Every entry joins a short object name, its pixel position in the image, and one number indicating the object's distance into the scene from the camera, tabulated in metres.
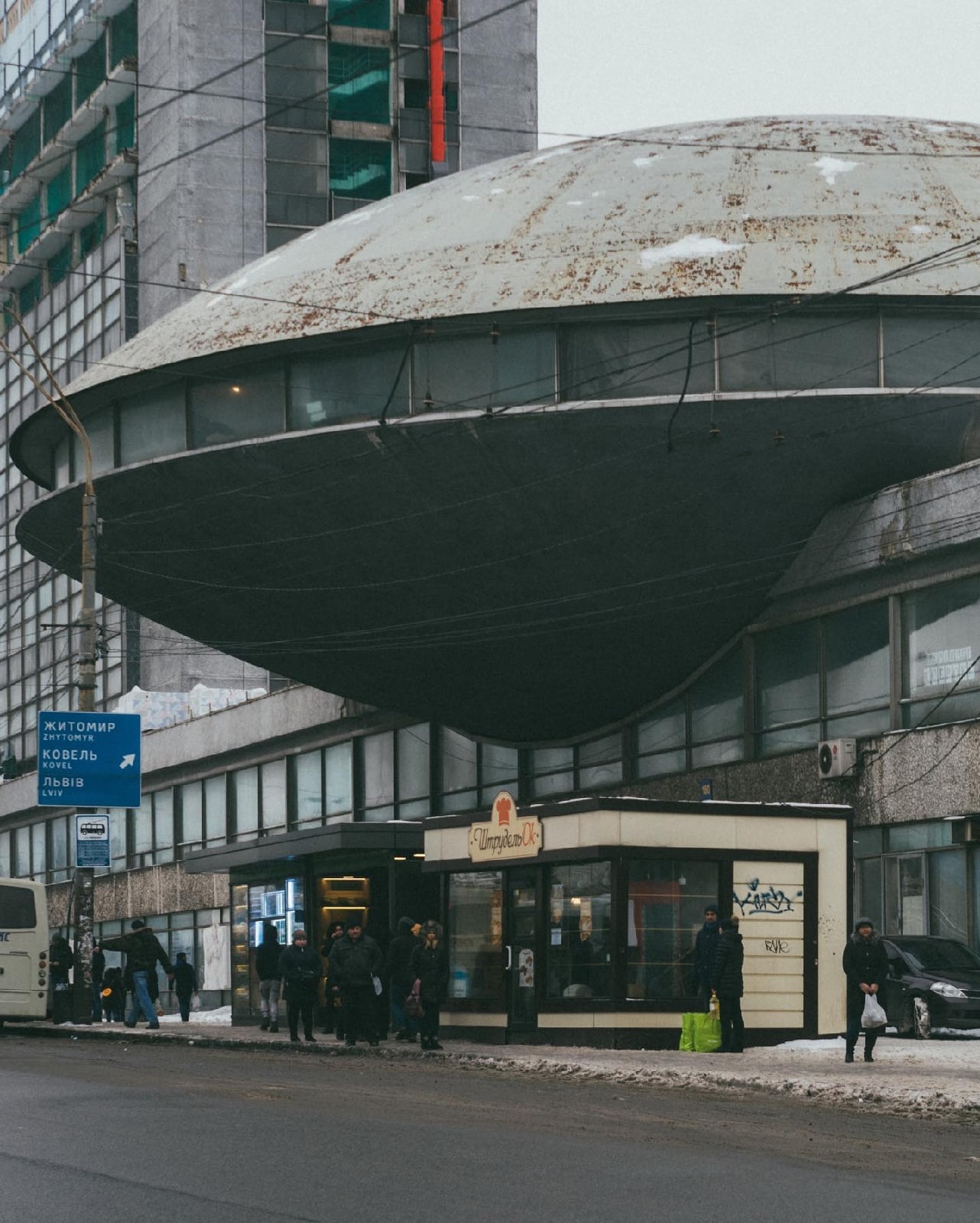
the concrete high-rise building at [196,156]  83.19
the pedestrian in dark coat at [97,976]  39.19
